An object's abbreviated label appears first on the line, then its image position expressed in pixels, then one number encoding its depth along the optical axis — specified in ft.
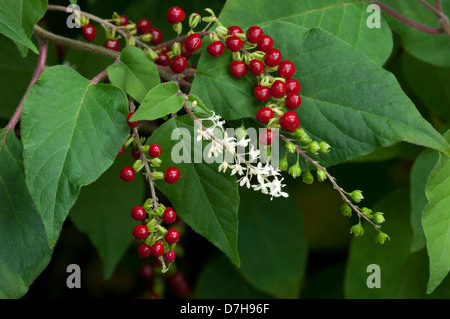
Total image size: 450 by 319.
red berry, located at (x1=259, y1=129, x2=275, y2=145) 0.81
